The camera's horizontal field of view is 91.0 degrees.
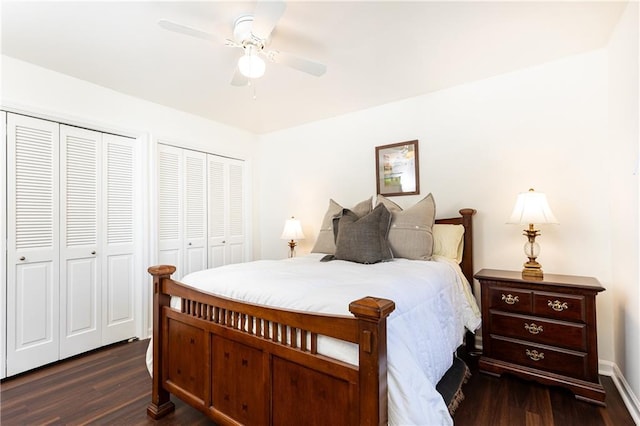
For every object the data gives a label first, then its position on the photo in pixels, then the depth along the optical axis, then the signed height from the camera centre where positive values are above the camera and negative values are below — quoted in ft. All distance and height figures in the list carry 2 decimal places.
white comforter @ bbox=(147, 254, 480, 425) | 3.77 -1.37
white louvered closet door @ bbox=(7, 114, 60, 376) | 7.77 -0.65
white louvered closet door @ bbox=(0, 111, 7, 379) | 7.54 -0.66
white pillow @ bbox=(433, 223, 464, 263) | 8.56 -0.77
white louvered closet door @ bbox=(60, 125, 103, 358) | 8.71 -0.67
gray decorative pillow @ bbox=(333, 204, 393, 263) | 7.84 -0.59
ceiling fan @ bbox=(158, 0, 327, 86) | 5.24 +3.38
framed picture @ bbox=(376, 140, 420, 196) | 10.27 +1.53
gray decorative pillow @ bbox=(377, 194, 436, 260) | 8.05 -0.44
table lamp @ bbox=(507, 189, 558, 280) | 7.14 -0.08
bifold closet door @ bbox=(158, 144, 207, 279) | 10.94 +0.27
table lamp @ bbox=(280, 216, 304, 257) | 11.88 -0.58
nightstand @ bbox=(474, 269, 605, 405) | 6.32 -2.52
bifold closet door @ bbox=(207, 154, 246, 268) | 12.58 +0.21
